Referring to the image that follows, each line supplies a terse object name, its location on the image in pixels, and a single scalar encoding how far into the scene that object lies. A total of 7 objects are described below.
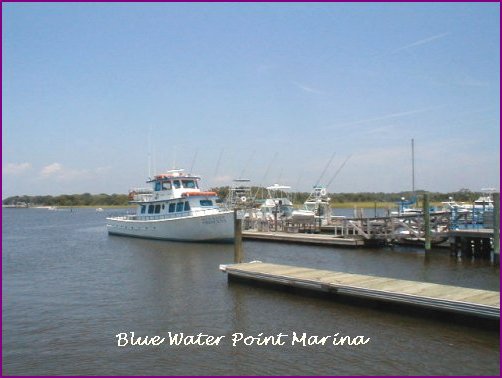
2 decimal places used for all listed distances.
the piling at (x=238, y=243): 19.75
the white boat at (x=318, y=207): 40.00
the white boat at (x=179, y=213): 35.22
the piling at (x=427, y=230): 25.41
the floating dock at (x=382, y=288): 11.89
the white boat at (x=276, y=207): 43.64
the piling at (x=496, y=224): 21.89
